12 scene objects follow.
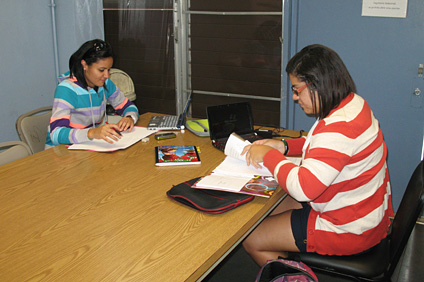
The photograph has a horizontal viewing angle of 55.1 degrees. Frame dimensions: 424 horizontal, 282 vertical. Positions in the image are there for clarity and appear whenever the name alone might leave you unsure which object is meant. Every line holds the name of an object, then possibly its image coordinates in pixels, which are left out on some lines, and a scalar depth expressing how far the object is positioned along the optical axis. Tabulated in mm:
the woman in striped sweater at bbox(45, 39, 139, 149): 2158
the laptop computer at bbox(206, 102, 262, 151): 2150
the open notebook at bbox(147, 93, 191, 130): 2447
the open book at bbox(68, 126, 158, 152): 2088
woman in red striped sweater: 1456
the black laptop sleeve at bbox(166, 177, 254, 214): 1468
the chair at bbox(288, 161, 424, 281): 1501
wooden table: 1162
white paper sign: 2766
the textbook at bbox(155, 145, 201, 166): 1916
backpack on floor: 1415
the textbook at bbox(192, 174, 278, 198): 1590
